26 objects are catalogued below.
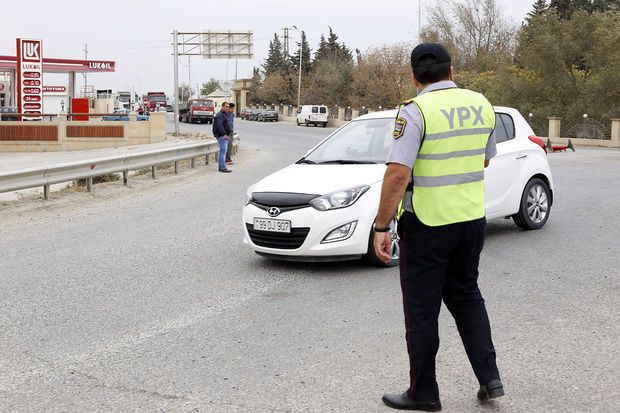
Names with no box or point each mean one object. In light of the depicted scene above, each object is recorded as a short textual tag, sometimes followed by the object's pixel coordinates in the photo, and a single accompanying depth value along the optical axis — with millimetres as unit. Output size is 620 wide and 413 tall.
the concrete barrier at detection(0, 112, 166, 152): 33188
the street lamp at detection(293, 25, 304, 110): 96462
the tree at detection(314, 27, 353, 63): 103375
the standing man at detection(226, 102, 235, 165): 21609
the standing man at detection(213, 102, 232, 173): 20297
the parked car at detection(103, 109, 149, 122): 43228
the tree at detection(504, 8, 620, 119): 38594
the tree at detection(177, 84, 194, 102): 163062
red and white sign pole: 38094
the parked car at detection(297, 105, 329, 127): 67938
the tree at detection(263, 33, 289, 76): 126431
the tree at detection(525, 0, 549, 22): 80688
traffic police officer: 3992
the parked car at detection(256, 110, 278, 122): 82250
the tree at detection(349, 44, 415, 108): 70062
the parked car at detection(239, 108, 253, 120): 89138
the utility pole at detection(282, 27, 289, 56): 116750
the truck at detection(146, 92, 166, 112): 93394
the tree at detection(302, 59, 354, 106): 80750
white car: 7445
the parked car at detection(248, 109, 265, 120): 85012
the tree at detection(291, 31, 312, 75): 106000
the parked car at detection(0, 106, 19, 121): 50638
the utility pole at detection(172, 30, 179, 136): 41562
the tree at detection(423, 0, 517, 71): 67500
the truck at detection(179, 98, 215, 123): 70438
